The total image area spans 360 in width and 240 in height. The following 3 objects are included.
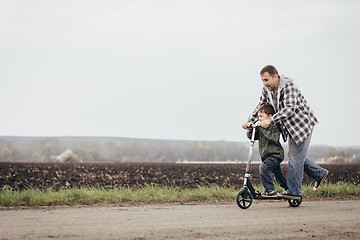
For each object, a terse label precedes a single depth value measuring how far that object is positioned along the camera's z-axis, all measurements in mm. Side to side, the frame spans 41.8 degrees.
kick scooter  7379
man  7457
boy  7484
